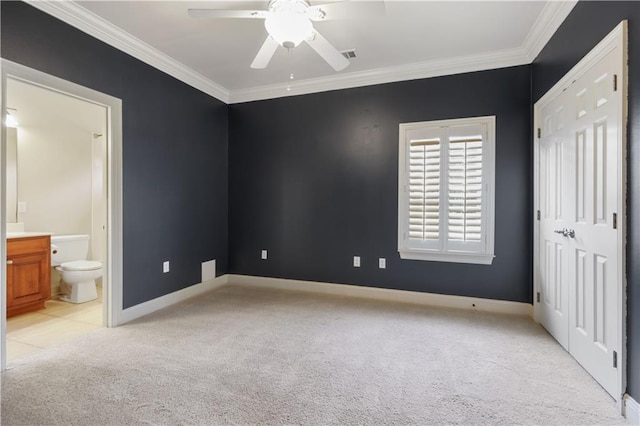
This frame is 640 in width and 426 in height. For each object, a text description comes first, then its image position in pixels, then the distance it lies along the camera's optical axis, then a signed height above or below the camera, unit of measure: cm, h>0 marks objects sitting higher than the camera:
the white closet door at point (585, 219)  182 -4
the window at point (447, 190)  338 +25
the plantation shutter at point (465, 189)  339 +26
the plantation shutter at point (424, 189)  354 +27
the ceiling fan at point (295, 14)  195 +127
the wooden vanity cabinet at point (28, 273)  320 -65
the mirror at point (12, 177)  379 +44
